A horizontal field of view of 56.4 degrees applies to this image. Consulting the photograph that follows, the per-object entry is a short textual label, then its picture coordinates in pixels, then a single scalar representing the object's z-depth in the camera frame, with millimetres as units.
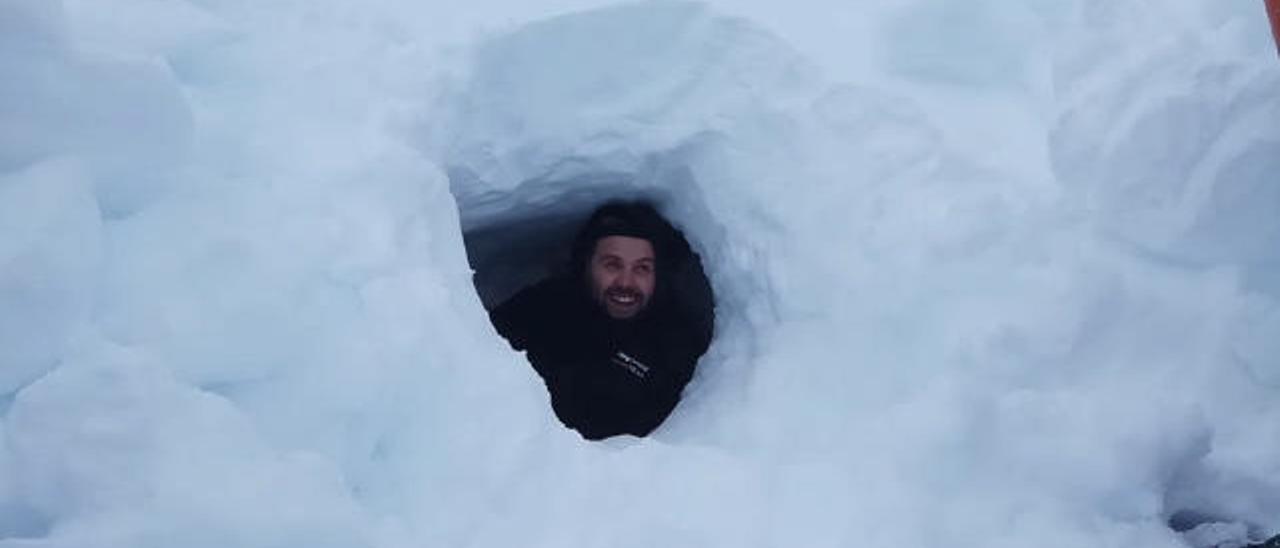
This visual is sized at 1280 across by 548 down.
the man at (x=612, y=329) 4055
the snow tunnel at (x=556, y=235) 3908
